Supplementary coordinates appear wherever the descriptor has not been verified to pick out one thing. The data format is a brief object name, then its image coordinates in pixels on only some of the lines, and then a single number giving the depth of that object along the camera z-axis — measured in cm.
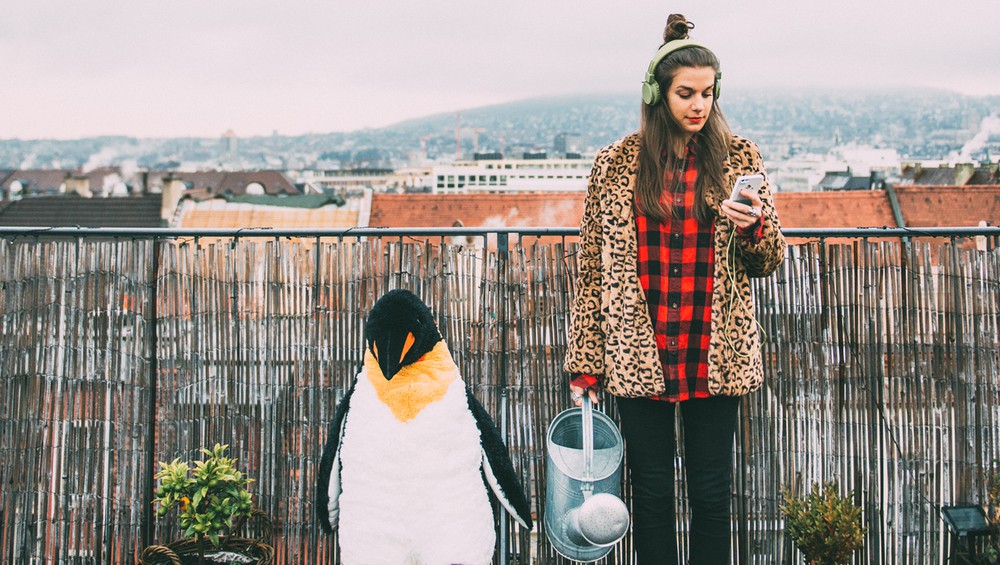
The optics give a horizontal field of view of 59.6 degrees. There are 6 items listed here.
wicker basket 318
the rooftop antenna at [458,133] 15988
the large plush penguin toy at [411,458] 278
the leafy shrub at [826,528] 314
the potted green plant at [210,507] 313
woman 269
